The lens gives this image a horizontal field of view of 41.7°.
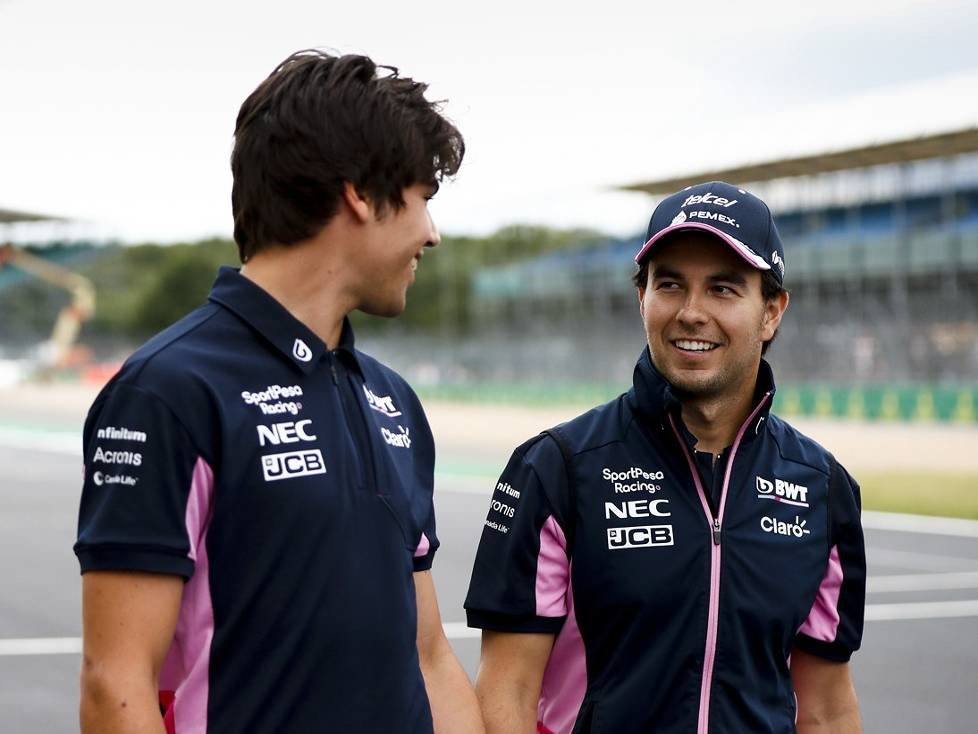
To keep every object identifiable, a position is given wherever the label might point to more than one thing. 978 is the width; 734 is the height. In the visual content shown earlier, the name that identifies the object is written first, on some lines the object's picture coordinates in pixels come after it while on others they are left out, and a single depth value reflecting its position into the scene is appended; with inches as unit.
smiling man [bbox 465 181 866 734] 101.8
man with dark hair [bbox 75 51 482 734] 73.4
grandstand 1217.4
